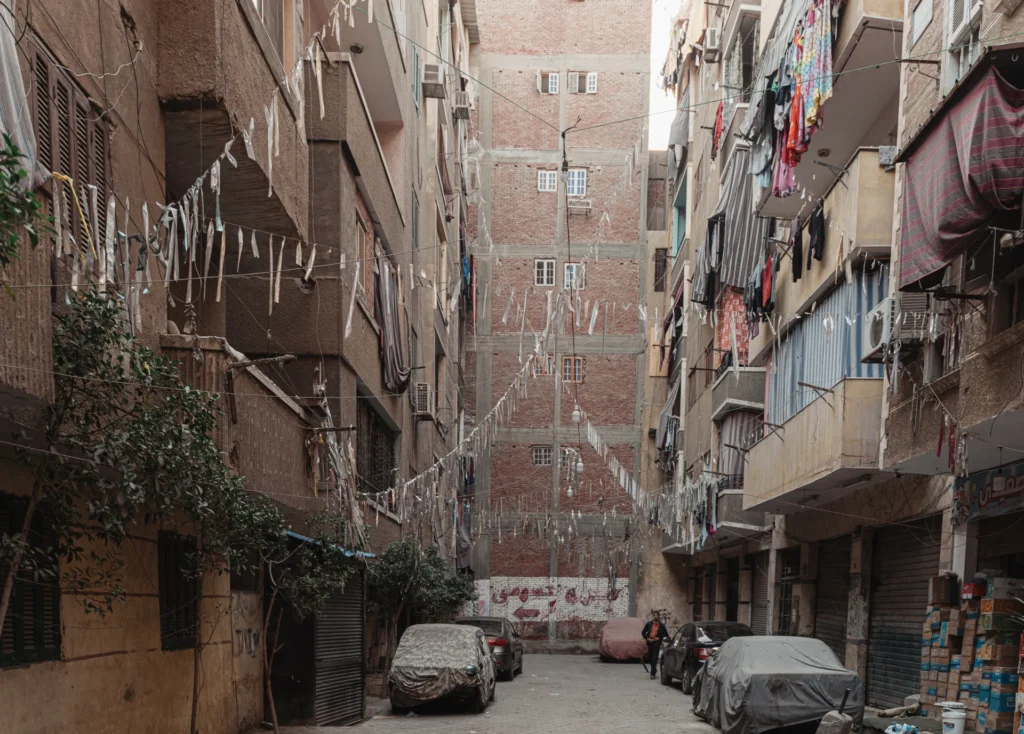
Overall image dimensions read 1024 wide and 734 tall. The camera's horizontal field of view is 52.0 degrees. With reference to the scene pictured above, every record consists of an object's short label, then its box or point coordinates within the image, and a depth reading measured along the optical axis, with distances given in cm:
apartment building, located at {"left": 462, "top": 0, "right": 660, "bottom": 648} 4347
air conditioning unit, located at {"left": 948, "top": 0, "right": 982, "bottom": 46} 1138
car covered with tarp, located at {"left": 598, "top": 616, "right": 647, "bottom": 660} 3412
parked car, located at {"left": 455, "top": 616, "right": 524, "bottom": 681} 2406
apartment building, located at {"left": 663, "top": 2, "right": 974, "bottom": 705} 1427
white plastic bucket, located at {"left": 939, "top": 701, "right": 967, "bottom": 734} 1069
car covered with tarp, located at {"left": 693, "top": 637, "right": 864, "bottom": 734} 1327
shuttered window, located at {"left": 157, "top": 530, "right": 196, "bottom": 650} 1076
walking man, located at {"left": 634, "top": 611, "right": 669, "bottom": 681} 2741
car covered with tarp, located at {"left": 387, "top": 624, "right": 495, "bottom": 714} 1667
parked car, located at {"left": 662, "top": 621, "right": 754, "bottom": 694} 2147
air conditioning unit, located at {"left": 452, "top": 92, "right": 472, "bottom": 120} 3593
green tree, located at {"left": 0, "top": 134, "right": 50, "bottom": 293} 473
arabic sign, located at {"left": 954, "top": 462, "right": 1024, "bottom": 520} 1127
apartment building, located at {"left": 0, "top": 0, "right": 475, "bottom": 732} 752
